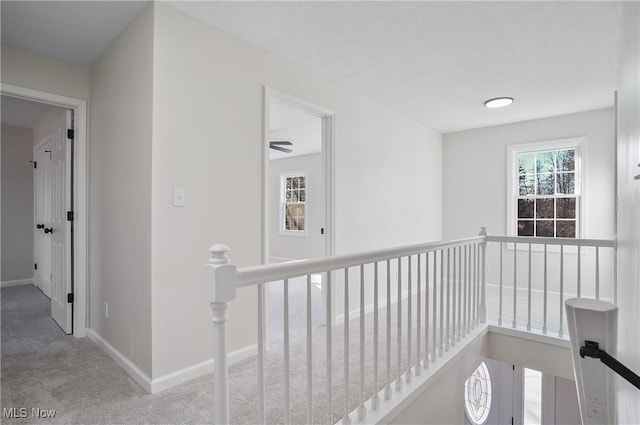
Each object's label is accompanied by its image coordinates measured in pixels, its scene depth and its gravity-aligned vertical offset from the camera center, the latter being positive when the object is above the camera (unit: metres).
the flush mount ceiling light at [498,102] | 3.71 +1.23
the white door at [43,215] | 3.77 -0.07
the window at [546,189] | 4.35 +0.30
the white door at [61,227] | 2.93 -0.16
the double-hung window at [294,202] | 7.20 +0.19
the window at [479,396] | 5.45 -3.06
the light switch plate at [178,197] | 2.12 +0.09
